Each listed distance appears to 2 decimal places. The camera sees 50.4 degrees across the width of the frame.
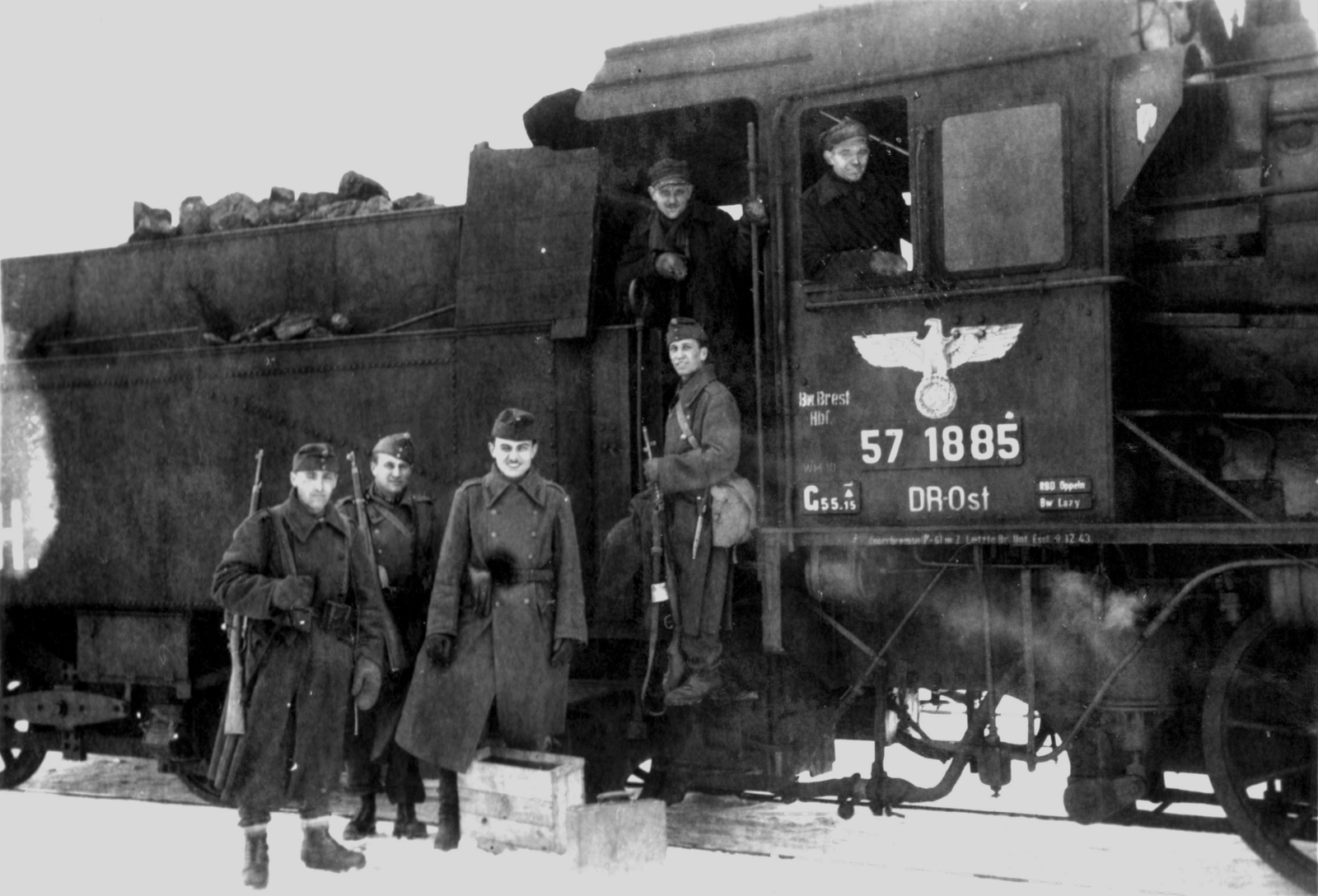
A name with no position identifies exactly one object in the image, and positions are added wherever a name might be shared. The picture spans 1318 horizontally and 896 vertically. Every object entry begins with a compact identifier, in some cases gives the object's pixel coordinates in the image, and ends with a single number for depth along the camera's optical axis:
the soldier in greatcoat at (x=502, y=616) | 6.54
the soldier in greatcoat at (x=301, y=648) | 6.11
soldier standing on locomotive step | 6.43
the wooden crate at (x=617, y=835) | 5.98
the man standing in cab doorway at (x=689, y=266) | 6.88
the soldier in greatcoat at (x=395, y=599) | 7.04
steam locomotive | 5.79
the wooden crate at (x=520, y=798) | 6.16
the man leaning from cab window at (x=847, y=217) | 6.32
